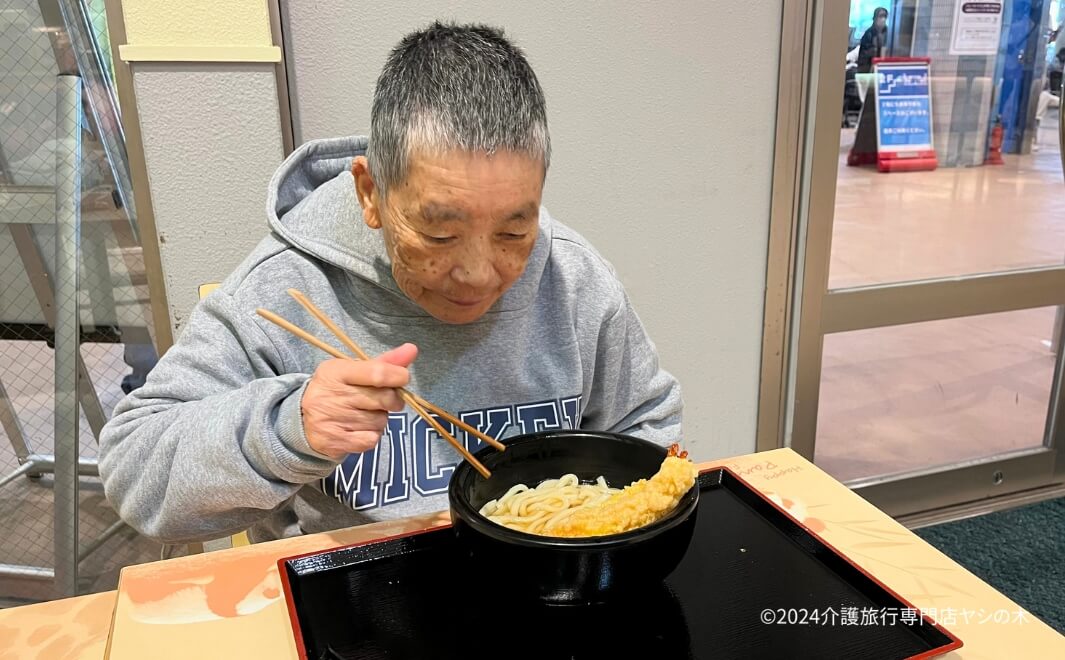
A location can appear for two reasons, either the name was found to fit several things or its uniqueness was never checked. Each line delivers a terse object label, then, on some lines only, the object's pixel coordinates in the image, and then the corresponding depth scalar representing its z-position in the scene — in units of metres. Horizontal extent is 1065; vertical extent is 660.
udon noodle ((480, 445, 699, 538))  0.81
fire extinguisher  2.57
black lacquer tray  0.74
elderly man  0.92
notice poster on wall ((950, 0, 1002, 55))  2.37
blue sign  2.38
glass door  2.32
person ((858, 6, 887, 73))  2.25
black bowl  0.72
